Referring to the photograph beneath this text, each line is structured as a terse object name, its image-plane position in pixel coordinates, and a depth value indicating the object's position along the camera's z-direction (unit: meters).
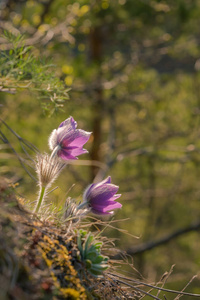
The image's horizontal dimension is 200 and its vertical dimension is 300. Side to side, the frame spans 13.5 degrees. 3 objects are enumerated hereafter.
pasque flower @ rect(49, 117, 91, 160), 0.86
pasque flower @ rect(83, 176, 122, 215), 0.86
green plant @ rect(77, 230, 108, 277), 0.79
